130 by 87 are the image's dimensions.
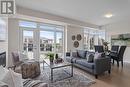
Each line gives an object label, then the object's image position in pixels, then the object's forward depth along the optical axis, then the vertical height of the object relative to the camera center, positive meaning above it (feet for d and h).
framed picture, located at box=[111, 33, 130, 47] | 13.57 +0.79
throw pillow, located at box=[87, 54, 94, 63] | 8.69 -2.08
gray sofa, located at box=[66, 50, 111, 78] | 7.57 -2.89
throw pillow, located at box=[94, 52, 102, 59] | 8.09 -1.67
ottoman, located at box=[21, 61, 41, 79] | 7.36 -3.13
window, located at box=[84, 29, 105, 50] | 17.49 +1.57
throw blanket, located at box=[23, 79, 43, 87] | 3.55 -2.32
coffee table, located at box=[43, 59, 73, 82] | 7.26 -2.62
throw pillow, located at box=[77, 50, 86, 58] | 11.46 -1.95
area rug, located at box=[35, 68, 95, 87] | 6.31 -4.04
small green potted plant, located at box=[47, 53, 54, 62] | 8.23 -1.70
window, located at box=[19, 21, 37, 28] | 11.57 +3.51
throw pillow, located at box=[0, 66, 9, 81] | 3.13 -1.55
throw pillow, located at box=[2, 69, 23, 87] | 2.92 -1.71
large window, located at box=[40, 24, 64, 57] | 13.31 +0.85
